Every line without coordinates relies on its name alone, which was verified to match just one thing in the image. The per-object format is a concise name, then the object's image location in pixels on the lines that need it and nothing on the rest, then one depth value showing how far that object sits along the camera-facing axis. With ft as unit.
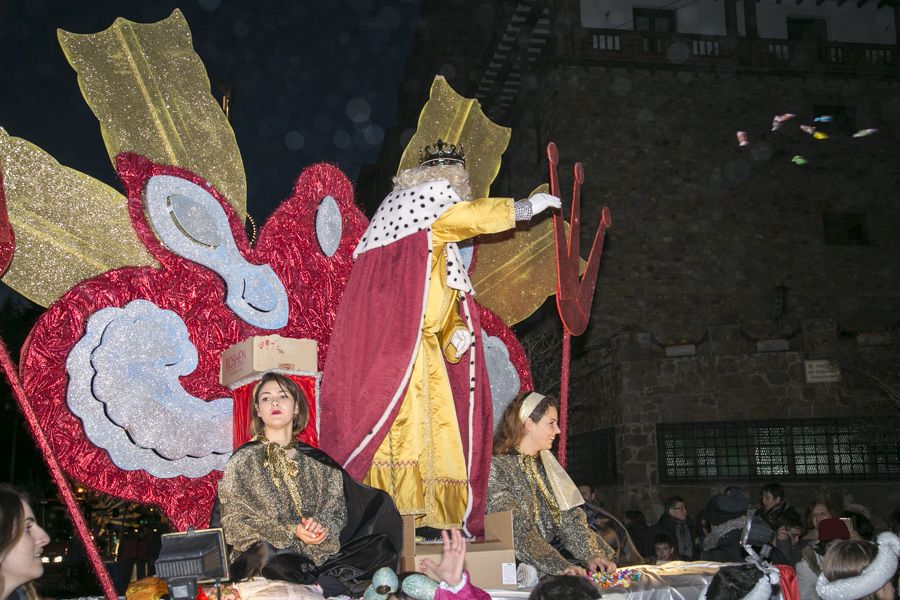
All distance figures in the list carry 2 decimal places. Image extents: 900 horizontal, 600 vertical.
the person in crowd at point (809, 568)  19.26
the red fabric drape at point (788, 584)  16.28
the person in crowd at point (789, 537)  27.63
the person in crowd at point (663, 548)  28.19
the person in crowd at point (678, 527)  30.76
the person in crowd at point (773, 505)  28.25
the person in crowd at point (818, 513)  29.14
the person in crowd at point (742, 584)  11.01
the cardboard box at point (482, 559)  16.01
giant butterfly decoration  16.85
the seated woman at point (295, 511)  14.69
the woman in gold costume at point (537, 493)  18.08
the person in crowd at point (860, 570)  12.52
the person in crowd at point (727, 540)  21.74
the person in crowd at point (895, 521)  25.79
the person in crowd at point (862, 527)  26.18
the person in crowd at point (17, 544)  9.57
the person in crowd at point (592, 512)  20.65
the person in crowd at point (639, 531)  32.18
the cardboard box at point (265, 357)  17.46
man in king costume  17.56
